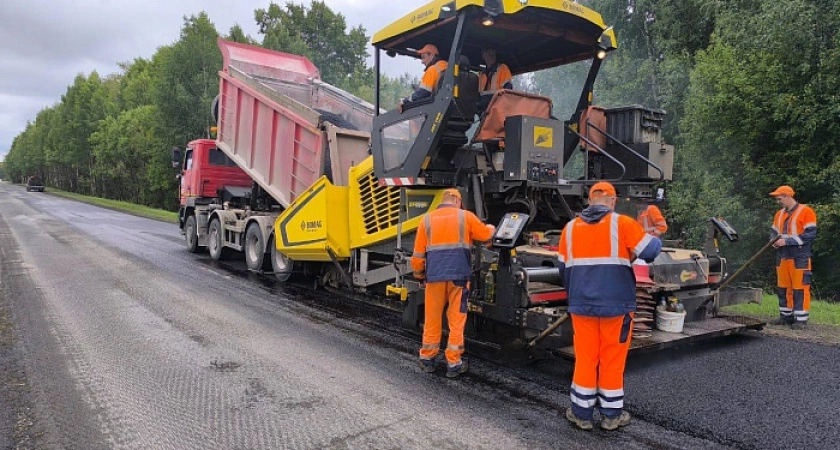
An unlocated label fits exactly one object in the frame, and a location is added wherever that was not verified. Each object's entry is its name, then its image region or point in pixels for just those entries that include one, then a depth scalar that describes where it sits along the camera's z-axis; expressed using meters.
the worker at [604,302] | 3.25
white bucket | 4.58
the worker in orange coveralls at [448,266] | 4.23
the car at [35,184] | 56.31
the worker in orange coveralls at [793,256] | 5.95
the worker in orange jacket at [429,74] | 5.06
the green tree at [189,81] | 24.53
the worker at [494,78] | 5.62
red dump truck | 7.74
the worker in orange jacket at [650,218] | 5.80
